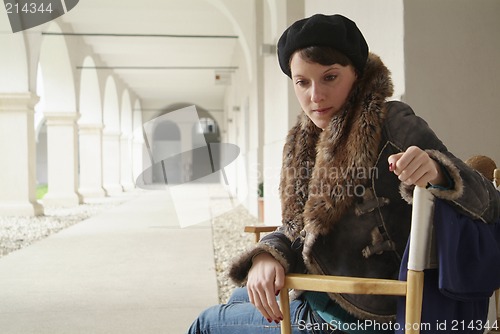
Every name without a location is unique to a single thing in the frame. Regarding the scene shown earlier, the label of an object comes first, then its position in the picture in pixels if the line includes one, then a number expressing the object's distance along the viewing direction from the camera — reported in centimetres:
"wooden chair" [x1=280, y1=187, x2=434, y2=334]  110
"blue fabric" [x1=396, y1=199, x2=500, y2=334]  109
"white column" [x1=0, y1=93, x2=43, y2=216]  962
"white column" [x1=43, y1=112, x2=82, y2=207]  1297
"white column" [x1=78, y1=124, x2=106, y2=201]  1677
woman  125
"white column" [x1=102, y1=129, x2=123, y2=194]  2084
